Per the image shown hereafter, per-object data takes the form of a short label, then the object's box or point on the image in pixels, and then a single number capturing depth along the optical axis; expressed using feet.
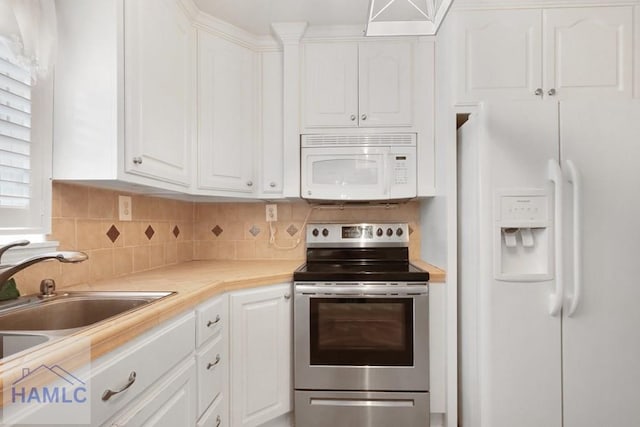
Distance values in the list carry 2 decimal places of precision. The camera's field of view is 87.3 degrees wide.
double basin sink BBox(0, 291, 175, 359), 3.41
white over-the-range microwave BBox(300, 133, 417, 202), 6.66
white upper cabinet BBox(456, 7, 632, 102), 5.71
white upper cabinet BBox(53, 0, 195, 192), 4.06
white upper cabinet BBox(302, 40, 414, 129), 6.70
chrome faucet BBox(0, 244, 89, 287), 3.11
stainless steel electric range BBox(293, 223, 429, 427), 5.82
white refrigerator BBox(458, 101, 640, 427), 4.76
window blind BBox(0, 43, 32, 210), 3.64
